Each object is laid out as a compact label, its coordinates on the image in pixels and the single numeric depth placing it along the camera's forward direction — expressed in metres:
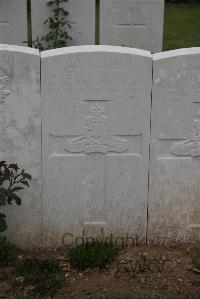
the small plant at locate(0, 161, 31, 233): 4.12
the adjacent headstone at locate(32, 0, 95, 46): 9.22
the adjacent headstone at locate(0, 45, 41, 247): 4.20
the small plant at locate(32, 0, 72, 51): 9.17
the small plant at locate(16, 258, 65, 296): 3.99
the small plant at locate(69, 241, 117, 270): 4.30
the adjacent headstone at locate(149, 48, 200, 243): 4.30
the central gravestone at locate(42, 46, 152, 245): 4.25
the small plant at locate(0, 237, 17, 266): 4.29
